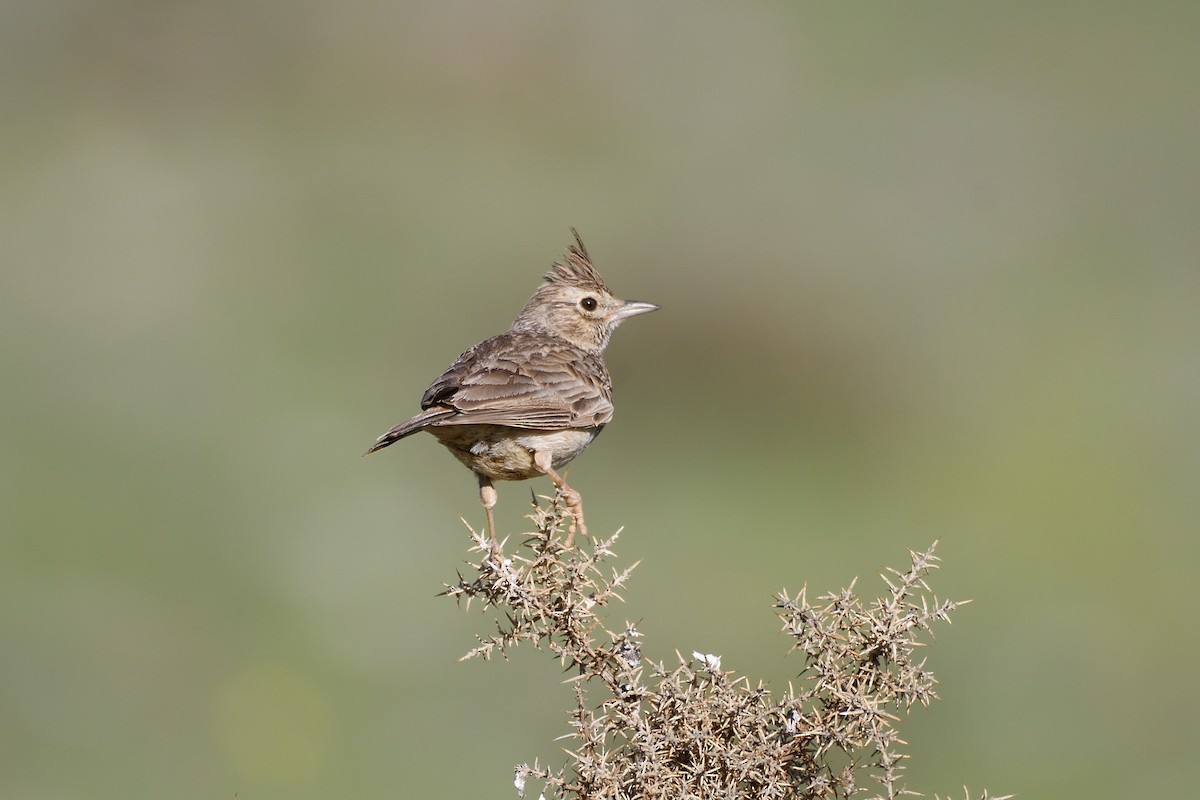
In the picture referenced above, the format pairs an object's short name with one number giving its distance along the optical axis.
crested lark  9.22
